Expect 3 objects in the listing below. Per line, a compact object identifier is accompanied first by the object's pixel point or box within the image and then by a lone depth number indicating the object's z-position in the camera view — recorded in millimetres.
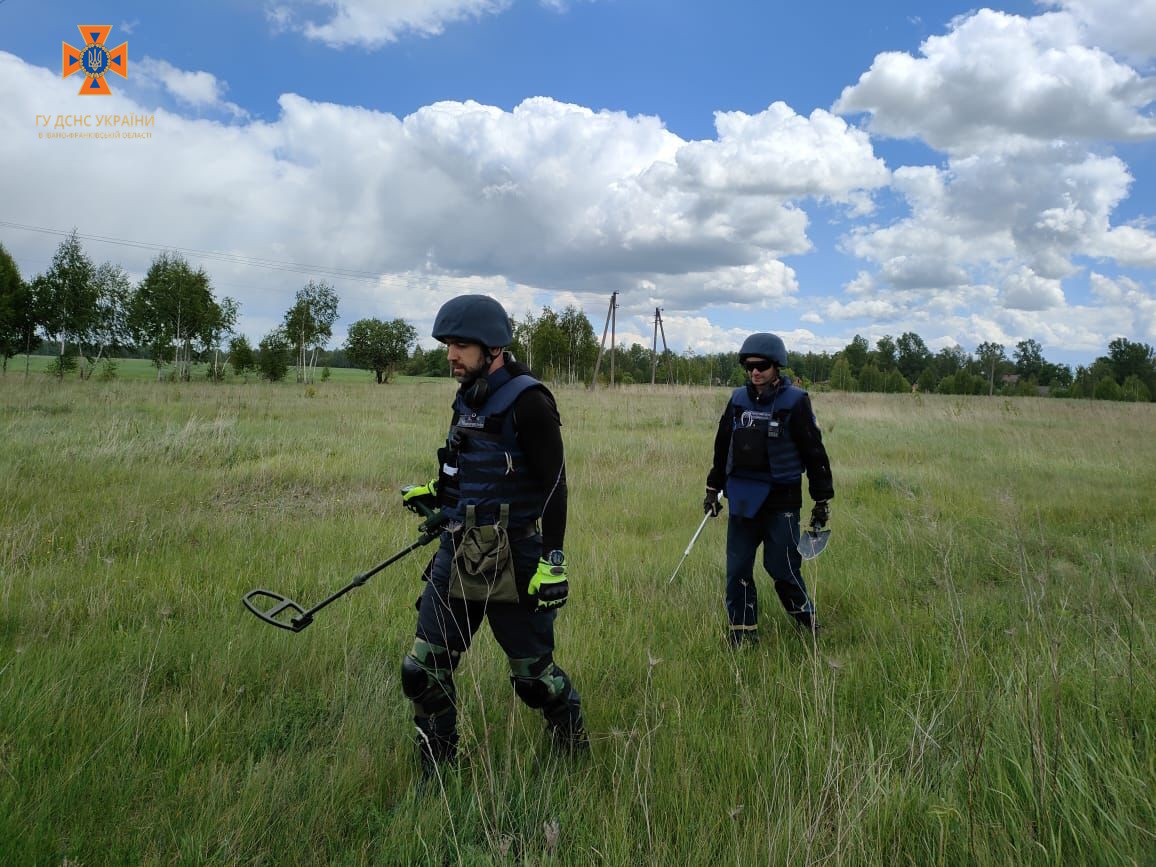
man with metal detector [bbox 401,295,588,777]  2617
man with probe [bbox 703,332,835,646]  4133
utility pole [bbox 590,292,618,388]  36812
